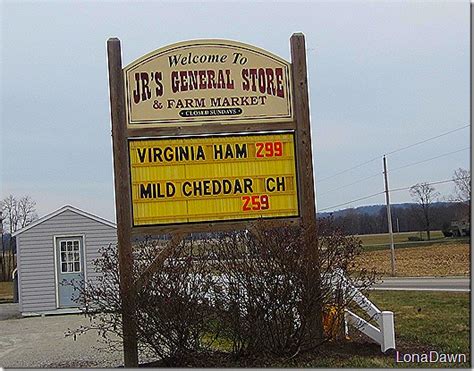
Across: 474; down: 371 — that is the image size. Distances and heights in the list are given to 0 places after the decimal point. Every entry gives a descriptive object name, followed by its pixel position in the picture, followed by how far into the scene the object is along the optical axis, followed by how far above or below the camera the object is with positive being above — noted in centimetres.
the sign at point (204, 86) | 945 +206
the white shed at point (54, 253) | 1978 -8
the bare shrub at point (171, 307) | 872 -77
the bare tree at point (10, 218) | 3544 +172
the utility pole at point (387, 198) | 3528 +158
